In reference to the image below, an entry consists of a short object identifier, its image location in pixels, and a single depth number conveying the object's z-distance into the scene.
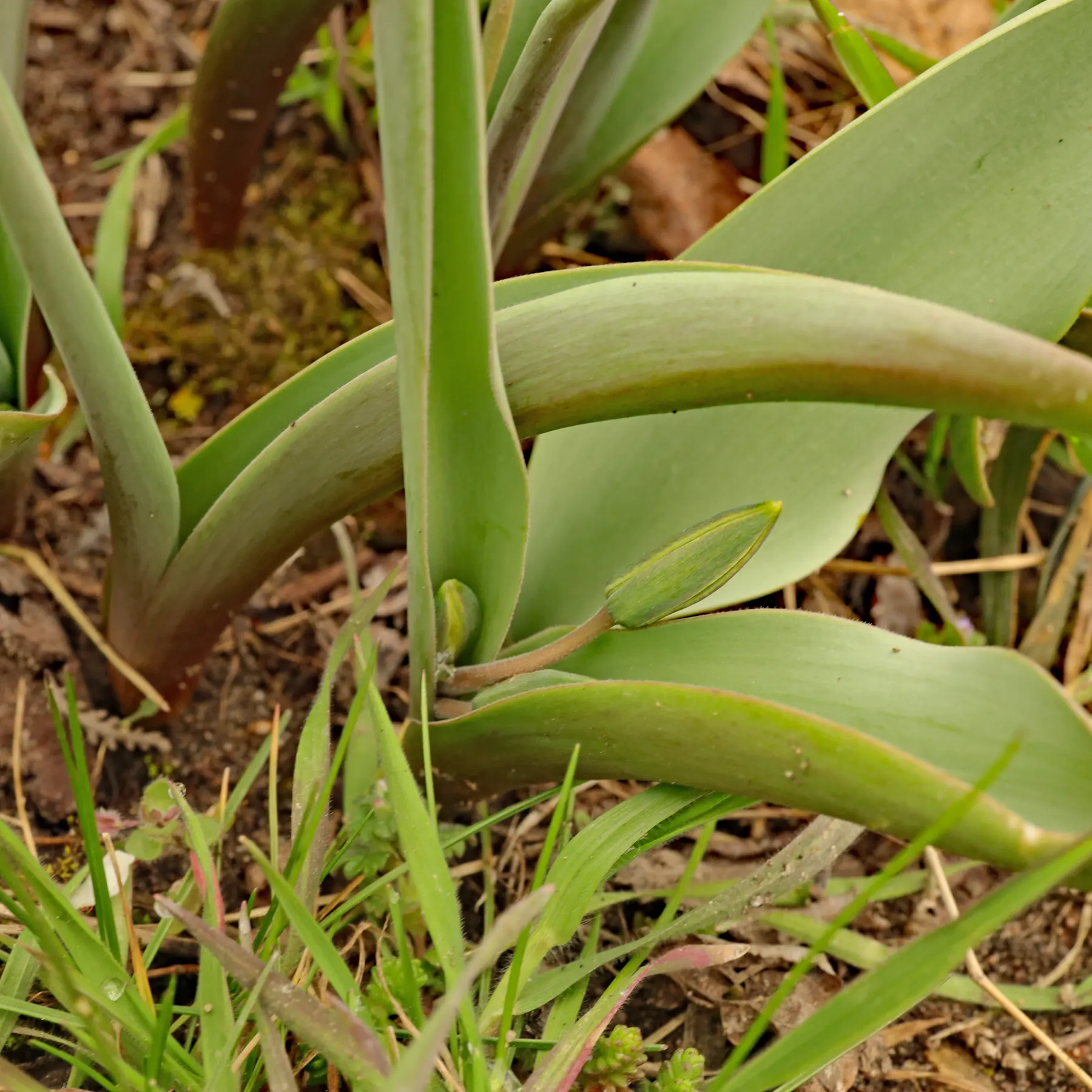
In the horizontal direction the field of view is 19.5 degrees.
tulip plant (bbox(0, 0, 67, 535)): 0.54
